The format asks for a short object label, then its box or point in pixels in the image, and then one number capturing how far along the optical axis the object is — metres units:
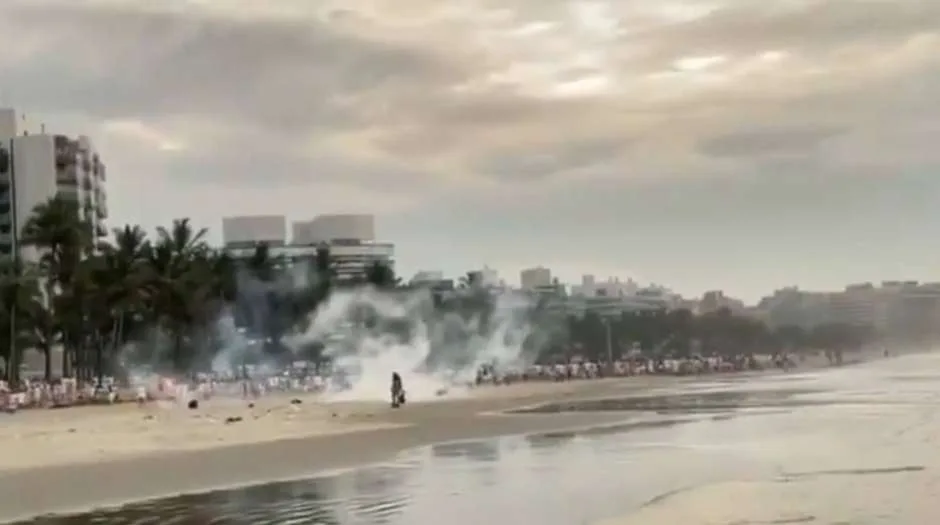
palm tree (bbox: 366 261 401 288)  105.81
